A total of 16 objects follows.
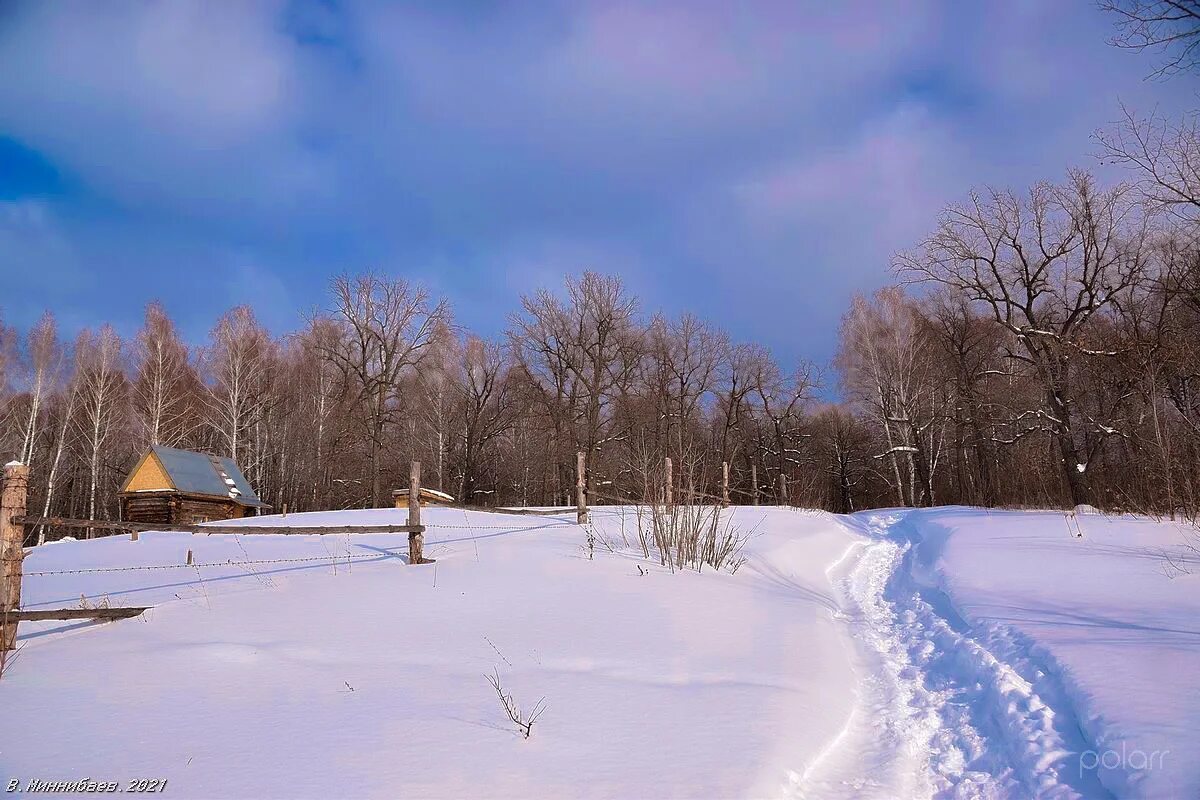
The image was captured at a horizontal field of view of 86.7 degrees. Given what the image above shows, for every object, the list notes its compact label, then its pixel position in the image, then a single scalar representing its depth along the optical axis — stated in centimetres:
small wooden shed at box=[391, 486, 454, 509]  2480
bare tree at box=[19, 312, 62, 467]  2752
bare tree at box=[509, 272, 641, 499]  3572
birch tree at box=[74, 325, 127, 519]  2862
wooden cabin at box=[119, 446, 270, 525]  2350
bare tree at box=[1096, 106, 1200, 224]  1330
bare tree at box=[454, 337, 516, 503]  3809
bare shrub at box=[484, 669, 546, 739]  353
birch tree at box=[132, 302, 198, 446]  2983
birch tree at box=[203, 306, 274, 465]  3152
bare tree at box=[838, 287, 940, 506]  3350
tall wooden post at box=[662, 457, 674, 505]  918
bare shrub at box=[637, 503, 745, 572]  888
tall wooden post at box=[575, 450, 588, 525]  1363
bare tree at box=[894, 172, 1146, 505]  1861
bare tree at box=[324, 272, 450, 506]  3253
